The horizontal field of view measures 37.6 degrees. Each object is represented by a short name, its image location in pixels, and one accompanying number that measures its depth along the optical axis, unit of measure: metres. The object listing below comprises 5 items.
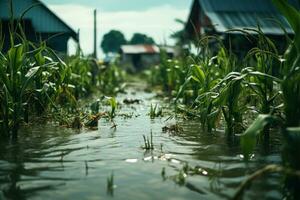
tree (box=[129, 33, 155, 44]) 110.75
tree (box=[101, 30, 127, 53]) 114.19
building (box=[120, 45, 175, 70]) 46.78
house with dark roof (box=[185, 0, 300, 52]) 18.00
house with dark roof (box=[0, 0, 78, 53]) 17.94
